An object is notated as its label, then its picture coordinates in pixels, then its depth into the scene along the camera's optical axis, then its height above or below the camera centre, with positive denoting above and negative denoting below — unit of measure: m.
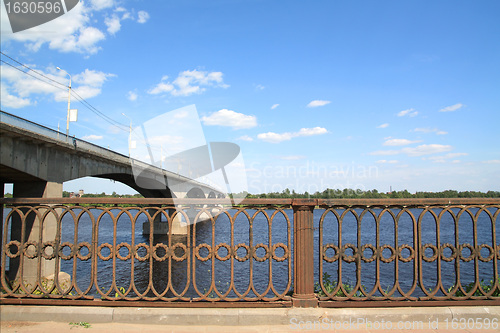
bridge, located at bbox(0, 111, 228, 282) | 13.31 +1.51
